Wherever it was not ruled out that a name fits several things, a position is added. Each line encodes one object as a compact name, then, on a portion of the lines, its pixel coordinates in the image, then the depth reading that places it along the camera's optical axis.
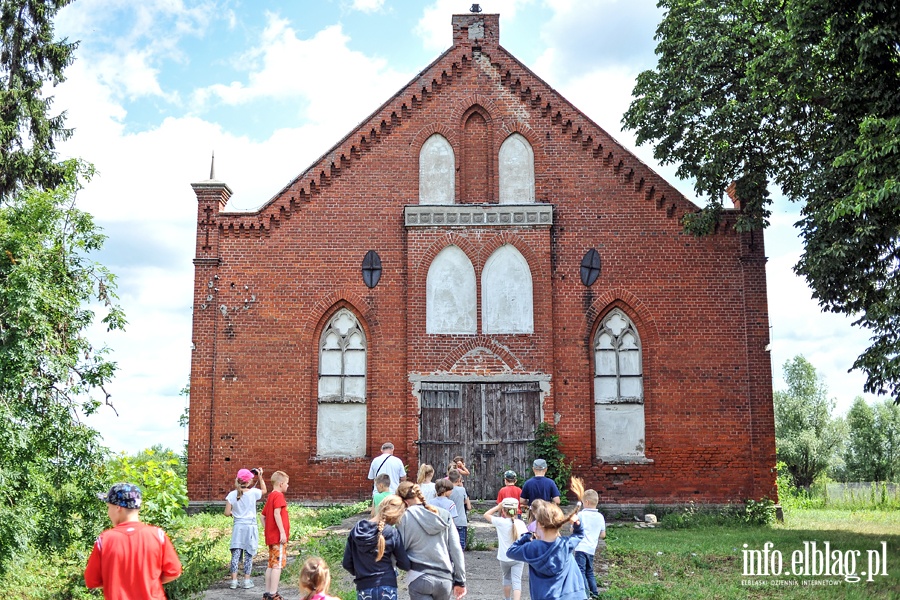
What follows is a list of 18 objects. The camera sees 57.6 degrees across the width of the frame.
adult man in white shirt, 12.20
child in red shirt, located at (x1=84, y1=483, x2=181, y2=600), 5.89
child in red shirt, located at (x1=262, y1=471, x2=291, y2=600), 9.82
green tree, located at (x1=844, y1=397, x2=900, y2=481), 39.53
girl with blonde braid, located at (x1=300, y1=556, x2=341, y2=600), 5.64
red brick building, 17.50
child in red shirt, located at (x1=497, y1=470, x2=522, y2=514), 10.39
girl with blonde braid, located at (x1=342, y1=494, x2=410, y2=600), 6.73
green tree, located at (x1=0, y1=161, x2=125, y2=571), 10.80
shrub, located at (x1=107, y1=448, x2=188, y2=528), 12.35
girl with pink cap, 10.68
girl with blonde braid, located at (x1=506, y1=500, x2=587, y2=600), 6.74
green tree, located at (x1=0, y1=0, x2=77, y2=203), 19.03
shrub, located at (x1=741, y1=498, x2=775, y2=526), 16.88
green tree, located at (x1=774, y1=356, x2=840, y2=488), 38.16
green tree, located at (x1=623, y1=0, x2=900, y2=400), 12.81
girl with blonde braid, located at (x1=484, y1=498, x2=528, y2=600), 8.37
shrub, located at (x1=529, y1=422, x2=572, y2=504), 16.97
